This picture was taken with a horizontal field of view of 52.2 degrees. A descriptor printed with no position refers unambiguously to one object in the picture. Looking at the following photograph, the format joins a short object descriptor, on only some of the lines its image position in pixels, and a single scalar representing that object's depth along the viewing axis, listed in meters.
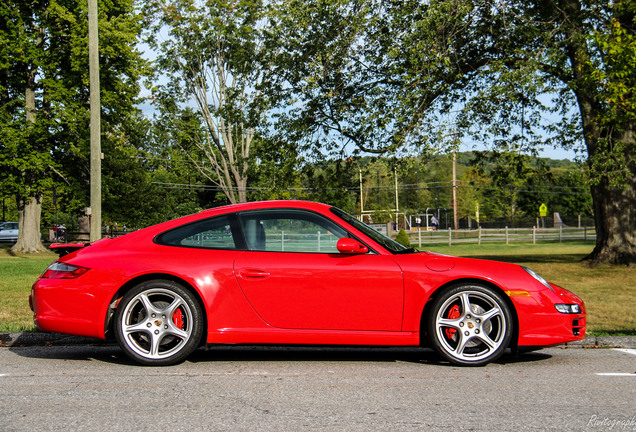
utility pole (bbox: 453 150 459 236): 66.06
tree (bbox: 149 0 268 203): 33.44
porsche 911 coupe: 5.13
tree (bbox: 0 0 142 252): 29.59
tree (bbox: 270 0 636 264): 15.41
